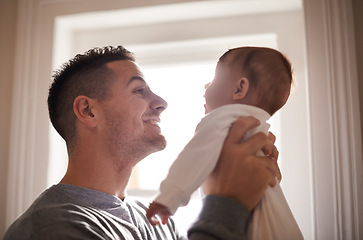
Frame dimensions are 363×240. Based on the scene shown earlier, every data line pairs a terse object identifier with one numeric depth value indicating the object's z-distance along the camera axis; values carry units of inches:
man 38.6
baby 37.9
